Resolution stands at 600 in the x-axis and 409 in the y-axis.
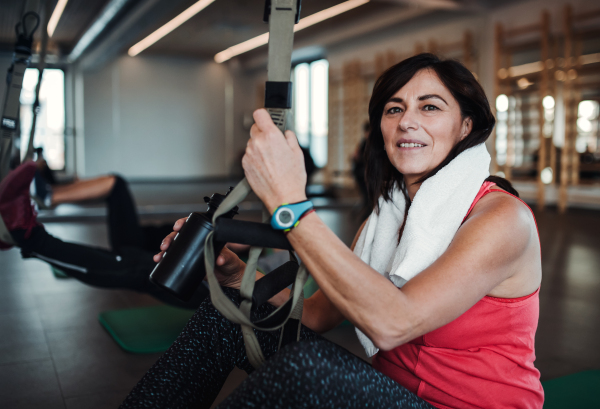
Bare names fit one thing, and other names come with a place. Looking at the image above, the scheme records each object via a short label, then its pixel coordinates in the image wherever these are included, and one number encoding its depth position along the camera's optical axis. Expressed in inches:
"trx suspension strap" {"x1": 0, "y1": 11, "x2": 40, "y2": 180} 77.3
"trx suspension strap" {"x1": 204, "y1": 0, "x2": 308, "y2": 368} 29.6
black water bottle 32.2
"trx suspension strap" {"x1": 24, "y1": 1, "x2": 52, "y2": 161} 84.9
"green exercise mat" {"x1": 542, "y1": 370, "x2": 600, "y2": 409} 62.2
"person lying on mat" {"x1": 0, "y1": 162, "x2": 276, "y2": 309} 80.6
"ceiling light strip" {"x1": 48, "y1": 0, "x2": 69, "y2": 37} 276.4
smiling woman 29.8
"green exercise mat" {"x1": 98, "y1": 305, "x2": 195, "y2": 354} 84.5
